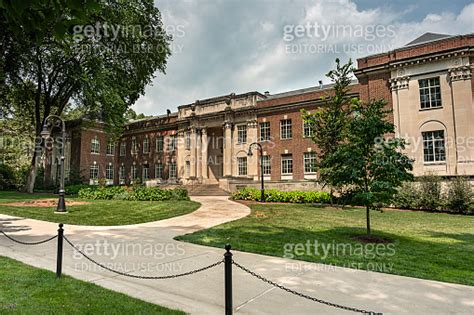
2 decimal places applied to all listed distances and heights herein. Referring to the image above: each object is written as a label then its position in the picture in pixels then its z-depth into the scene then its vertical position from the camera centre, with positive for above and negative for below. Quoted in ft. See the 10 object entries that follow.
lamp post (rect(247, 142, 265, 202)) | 75.61 -4.47
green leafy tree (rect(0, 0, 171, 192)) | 81.05 +34.89
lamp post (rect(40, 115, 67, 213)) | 51.29 -3.26
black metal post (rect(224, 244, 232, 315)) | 12.44 -4.50
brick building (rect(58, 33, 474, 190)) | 73.92 +16.24
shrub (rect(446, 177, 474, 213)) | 57.62 -4.14
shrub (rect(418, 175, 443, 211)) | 61.16 -3.71
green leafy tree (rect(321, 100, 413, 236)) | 30.32 +1.58
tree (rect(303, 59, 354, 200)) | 66.13 +13.17
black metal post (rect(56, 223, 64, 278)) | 18.49 -4.75
